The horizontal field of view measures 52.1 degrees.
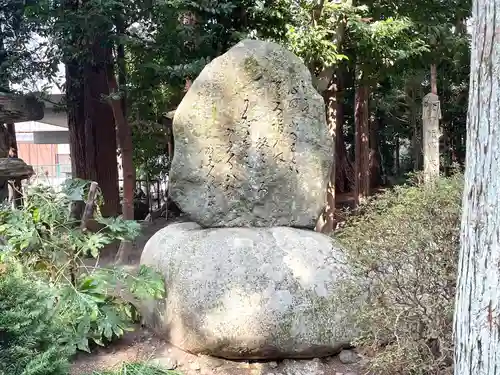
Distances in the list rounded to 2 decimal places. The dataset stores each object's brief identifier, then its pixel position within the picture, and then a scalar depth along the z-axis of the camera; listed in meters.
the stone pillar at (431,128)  7.18
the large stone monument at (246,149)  4.18
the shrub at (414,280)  2.64
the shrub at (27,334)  2.66
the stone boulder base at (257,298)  3.57
